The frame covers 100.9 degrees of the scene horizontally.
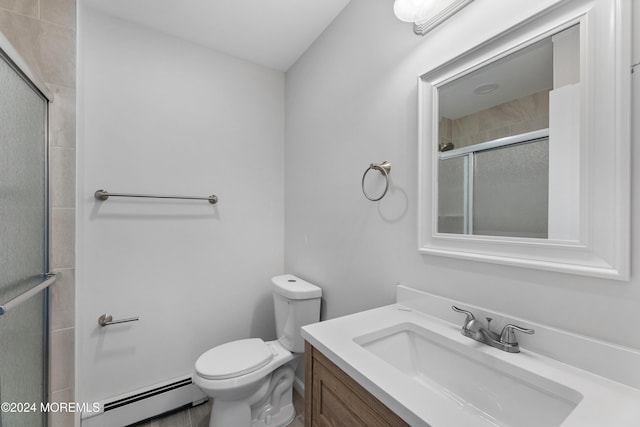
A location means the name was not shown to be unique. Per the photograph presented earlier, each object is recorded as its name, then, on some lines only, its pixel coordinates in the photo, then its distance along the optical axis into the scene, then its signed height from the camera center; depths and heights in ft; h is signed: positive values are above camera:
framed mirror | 1.98 +0.64
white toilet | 4.23 -2.62
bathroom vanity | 1.74 -1.25
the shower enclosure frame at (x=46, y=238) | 3.71 -0.37
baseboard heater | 4.73 -3.64
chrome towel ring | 3.80 +0.64
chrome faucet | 2.35 -1.12
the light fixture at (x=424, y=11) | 2.99 +2.41
